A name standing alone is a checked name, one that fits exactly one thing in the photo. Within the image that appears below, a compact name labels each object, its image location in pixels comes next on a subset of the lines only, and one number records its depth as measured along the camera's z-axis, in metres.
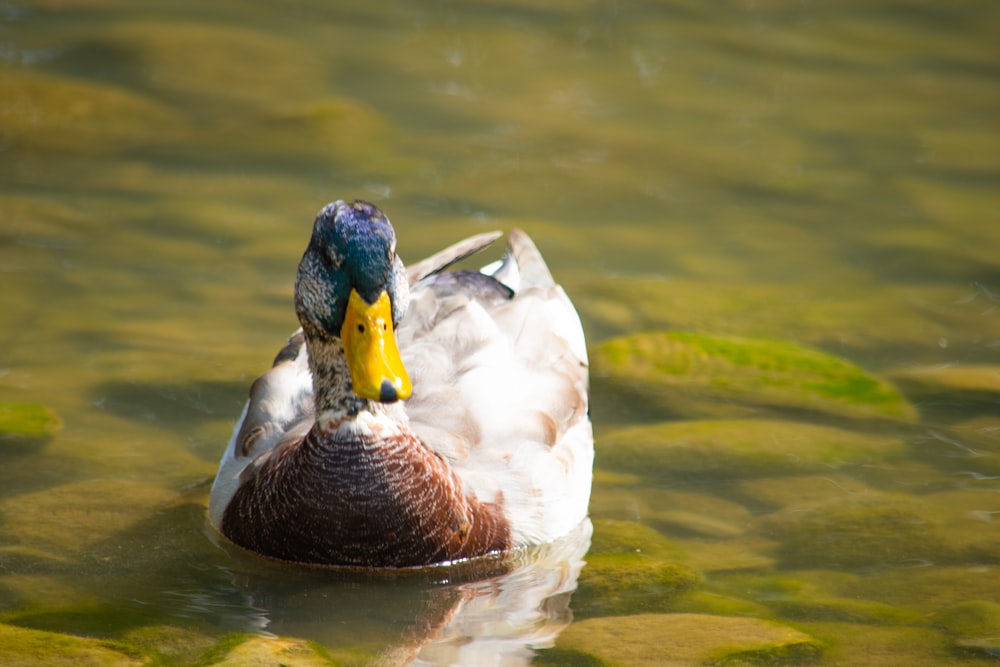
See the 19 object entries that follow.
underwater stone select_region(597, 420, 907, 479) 12.43
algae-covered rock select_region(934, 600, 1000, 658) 9.63
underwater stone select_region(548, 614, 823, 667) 9.37
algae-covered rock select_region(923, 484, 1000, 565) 11.07
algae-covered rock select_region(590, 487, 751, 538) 11.52
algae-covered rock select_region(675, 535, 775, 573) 10.88
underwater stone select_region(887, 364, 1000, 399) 13.65
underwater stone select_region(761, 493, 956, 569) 11.03
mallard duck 10.01
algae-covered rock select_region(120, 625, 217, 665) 9.34
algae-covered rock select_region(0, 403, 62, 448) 12.47
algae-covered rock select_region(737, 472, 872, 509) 11.95
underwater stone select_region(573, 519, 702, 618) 10.26
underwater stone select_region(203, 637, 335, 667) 9.02
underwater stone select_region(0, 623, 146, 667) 8.95
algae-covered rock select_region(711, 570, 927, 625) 10.12
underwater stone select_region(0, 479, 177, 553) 11.04
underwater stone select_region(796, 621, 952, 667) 9.49
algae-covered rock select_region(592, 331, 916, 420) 13.48
